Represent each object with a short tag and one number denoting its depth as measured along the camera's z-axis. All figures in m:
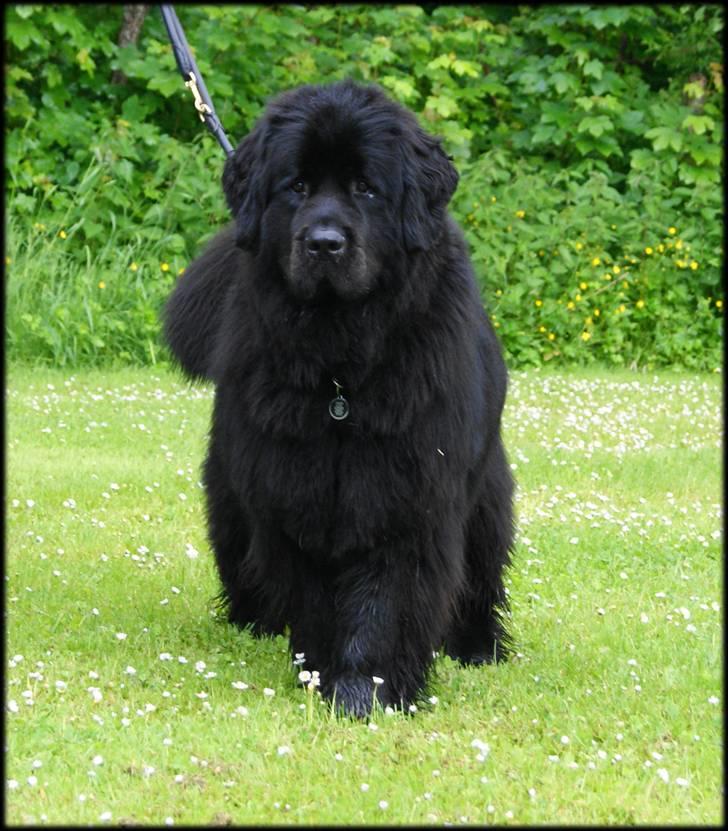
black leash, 4.80
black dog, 3.73
